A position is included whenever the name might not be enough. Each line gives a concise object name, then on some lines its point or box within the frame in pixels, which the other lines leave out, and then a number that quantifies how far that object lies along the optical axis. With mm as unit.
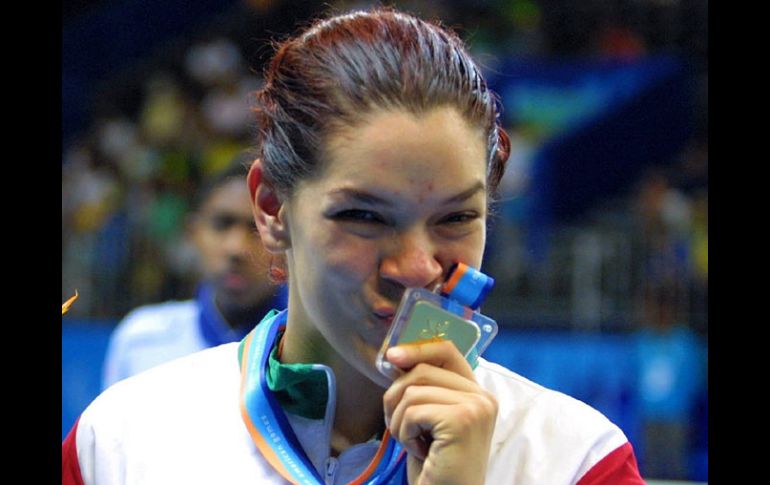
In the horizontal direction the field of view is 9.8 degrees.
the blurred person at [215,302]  4474
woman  2637
